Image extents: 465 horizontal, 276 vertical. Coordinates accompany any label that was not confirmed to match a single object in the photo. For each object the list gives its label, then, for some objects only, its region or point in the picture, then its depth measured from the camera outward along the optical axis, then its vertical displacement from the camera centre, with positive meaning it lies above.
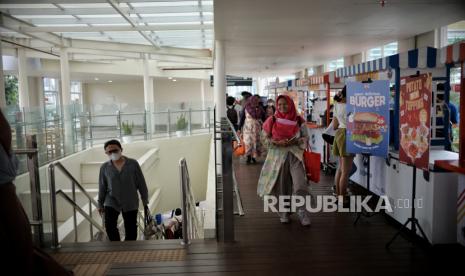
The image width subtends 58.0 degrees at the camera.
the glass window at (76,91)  26.15 +1.00
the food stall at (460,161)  3.58 -0.54
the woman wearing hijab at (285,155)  4.68 -0.59
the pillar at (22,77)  12.98 +0.96
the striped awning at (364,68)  5.11 +0.46
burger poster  4.61 -0.19
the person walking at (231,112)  9.95 -0.20
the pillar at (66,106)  10.24 +0.03
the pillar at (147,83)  17.57 +0.97
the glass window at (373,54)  11.69 +1.33
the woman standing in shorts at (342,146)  5.27 -0.56
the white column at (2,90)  6.72 +0.30
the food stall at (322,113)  7.62 -0.23
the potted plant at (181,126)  15.23 -0.78
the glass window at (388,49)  10.99 +1.36
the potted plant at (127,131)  13.66 -0.82
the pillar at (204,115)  16.44 -0.42
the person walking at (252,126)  8.74 -0.49
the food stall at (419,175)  3.87 -0.78
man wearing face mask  5.10 -0.99
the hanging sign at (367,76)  5.64 +0.35
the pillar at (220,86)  9.38 +0.40
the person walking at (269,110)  9.59 -0.16
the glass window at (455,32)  7.90 +1.28
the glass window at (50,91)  20.84 +0.82
